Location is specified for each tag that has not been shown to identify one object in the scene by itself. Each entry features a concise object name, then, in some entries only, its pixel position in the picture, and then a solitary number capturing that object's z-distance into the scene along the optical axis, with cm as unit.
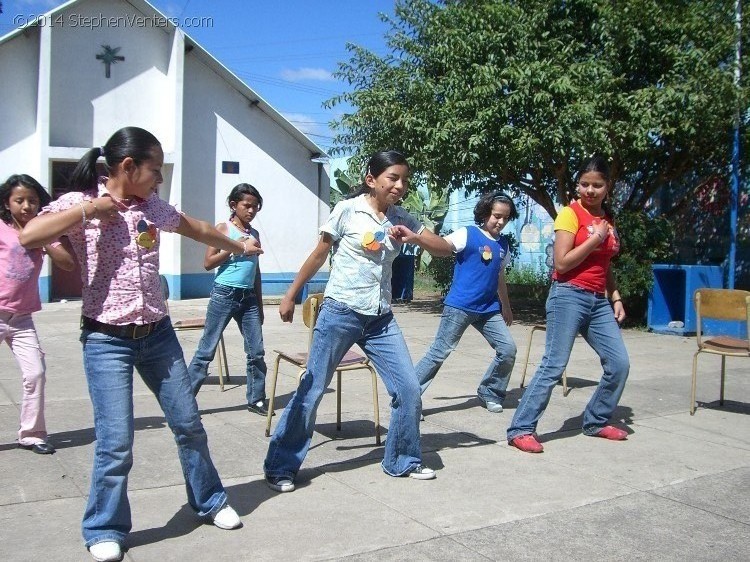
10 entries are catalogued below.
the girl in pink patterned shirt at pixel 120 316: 366
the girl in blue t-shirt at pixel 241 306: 669
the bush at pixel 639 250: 1247
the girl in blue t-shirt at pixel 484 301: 678
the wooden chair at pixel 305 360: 573
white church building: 1536
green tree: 1200
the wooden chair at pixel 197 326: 769
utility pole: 1219
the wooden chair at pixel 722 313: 682
